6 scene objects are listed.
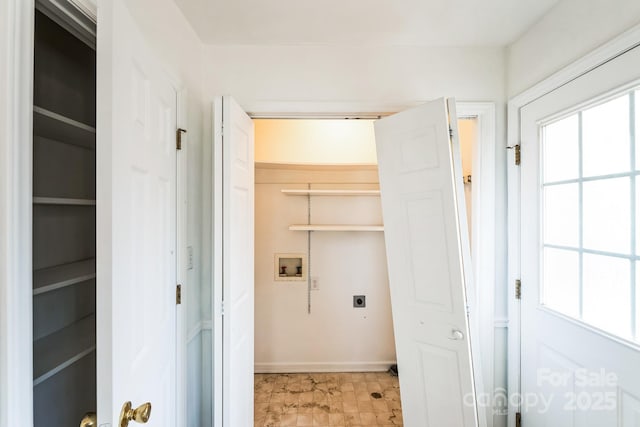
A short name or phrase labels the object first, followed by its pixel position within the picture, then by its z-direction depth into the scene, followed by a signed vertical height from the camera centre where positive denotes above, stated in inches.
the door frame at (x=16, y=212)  25.3 +0.4
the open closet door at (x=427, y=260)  54.1 -8.8
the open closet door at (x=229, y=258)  56.5 -8.4
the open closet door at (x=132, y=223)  27.3 -0.8
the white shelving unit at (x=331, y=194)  104.1 +7.9
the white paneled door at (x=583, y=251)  42.0 -6.2
